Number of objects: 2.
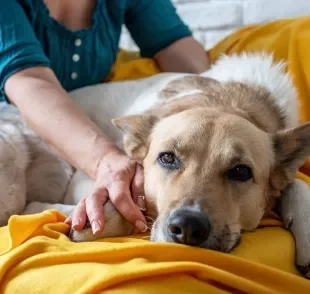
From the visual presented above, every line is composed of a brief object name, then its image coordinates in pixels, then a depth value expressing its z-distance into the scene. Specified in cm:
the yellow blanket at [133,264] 101
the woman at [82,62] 140
